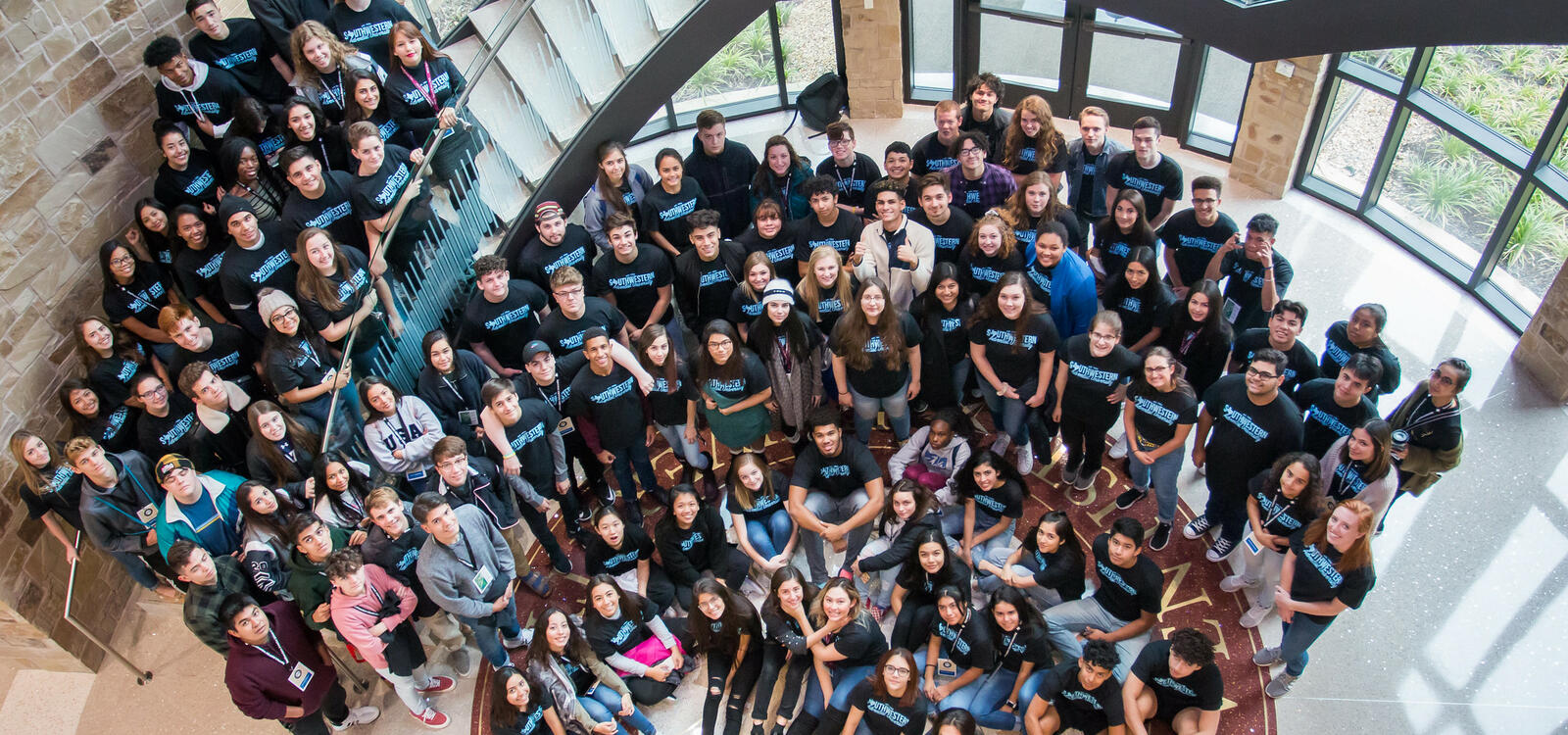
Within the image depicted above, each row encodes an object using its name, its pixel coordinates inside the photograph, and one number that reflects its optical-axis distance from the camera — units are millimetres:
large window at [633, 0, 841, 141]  10195
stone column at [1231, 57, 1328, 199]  8047
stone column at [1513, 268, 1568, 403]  6676
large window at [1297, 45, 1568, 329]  7020
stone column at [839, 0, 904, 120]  9602
